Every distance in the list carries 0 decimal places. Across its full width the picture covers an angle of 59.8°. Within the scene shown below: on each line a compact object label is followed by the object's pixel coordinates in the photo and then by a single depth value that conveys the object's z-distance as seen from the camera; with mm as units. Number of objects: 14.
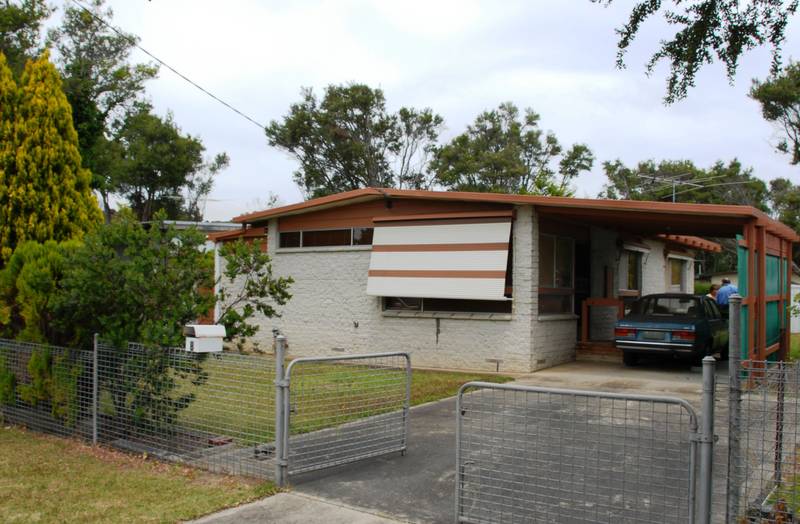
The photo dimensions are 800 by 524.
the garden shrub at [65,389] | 7633
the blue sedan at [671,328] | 13234
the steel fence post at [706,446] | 3951
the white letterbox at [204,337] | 6395
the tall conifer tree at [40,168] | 8914
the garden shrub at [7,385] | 8352
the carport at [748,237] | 11133
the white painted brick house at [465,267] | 13586
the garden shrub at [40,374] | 7895
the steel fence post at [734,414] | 4105
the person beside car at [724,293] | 16039
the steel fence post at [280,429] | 5816
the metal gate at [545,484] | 4449
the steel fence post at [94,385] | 7250
